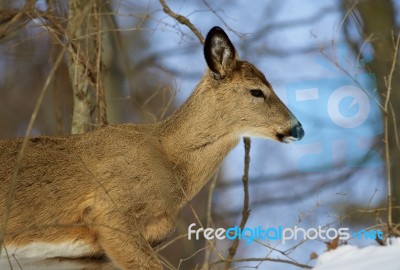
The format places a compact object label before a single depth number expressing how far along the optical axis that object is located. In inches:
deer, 579.2
